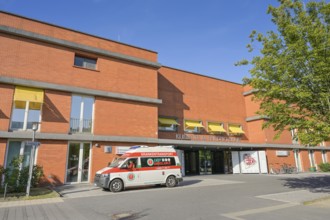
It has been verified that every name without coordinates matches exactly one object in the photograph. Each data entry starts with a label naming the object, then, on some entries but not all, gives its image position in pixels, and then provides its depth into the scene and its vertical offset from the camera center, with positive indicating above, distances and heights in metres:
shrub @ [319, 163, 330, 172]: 30.74 -1.07
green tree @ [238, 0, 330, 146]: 11.16 +4.45
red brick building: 15.34 +4.46
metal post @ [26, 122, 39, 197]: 11.27 -0.47
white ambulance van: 13.12 -0.52
